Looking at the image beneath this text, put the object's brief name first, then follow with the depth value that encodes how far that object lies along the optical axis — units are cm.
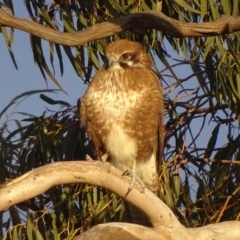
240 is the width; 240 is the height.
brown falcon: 796
